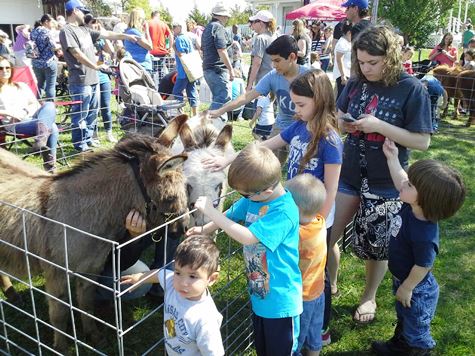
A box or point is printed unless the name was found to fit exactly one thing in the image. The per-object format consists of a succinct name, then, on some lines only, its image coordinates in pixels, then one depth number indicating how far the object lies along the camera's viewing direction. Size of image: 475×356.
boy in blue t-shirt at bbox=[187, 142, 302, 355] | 2.13
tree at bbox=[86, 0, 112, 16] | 36.09
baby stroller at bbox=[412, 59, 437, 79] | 12.48
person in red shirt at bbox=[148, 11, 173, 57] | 11.95
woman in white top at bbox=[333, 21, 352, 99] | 7.71
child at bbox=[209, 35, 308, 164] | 3.99
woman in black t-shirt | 2.90
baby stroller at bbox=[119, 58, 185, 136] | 6.11
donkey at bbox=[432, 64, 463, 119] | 11.00
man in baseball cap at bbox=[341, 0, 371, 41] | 6.97
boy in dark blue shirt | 2.56
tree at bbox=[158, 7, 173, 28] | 44.27
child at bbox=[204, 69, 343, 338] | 2.71
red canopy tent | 20.64
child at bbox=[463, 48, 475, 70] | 11.75
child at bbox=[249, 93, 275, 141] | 6.16
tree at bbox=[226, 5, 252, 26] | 49.91
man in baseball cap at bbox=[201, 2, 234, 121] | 7.62
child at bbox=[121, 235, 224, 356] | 2.06
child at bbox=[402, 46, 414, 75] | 10.90
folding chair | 7.04
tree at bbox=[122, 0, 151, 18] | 41.10
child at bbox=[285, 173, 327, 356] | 2.44
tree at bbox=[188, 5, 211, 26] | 45.09
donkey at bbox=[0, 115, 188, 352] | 2.90
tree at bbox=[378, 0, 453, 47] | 28.38
